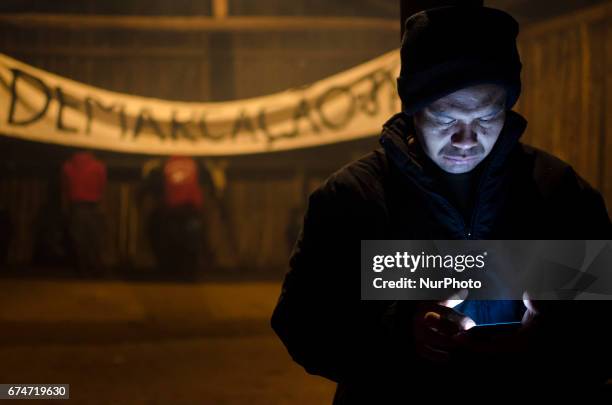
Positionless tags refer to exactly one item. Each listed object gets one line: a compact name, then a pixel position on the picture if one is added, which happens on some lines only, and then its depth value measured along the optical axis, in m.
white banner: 9.44
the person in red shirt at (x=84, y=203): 10.45
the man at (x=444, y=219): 1.54
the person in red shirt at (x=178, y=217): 10.62
